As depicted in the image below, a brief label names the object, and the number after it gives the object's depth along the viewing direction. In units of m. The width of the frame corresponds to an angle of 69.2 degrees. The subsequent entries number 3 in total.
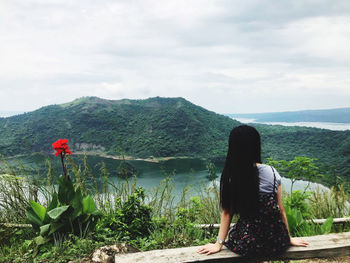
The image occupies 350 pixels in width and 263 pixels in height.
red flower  2.18
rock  1.90
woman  1.51
